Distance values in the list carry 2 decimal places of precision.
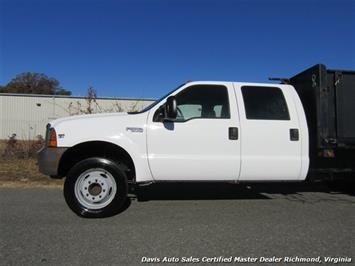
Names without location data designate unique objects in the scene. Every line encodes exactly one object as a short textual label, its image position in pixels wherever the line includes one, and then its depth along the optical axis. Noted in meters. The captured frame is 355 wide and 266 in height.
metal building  42.09
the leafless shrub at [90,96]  14.82
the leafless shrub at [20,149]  13.30
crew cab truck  5.84
